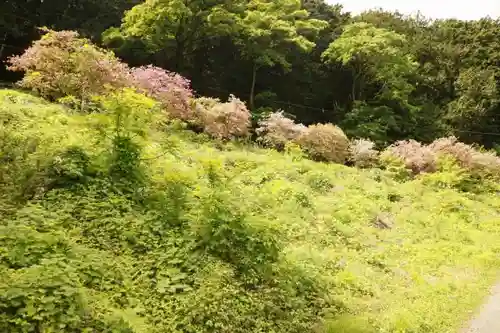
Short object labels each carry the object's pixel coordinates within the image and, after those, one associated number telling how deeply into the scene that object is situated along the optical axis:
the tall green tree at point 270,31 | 25.84
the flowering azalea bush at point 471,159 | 21.36
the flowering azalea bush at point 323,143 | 19.97
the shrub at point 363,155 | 21.00
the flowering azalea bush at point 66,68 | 13.85
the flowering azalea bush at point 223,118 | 17.36
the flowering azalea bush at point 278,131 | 20.05
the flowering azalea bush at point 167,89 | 15.79
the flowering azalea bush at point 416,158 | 21.12
